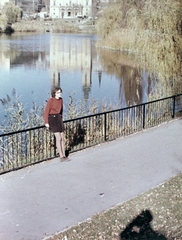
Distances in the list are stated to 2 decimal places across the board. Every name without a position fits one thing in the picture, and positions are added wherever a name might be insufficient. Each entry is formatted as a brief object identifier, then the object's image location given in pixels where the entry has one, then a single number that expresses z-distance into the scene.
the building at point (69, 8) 114.50
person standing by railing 8.37
